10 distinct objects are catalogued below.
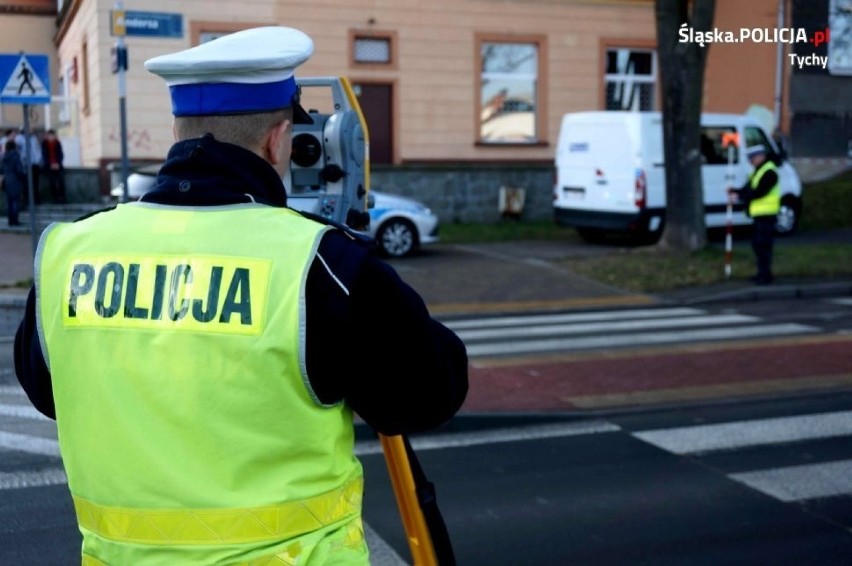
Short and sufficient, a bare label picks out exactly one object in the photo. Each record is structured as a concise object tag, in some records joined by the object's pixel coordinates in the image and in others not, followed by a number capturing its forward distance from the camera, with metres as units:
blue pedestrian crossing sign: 13.42
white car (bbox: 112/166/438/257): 17.09
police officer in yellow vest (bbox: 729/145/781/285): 14.34
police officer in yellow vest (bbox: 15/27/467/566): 1.80
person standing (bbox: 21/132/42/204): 21.48
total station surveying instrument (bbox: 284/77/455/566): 3.31
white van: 18.09
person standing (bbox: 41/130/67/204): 21.48
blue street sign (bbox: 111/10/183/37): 14.09
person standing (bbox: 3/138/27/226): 19.83
